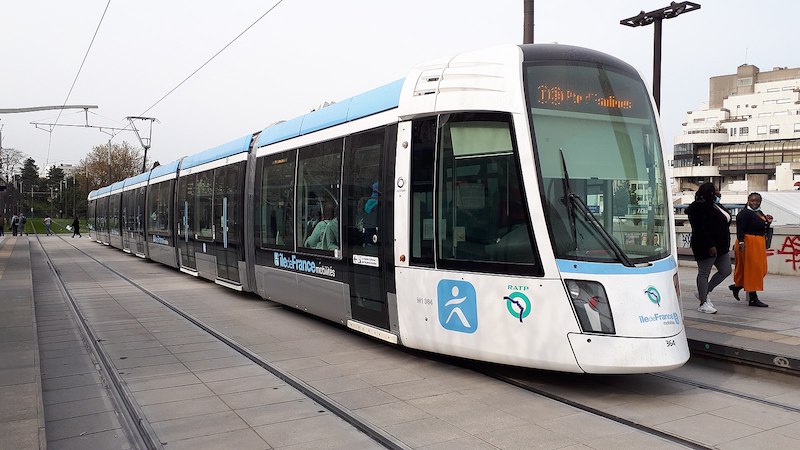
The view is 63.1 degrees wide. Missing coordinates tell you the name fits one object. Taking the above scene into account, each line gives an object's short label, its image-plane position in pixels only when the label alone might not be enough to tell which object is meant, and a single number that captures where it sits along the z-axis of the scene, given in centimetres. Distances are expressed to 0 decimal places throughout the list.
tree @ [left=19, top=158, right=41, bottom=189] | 12186
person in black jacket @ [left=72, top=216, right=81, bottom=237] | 5361
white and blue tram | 572
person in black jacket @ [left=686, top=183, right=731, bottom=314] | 909
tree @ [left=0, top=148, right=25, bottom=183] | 8212
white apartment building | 7581
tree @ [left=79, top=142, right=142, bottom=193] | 7450
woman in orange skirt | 966
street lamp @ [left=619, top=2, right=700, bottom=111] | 1378
